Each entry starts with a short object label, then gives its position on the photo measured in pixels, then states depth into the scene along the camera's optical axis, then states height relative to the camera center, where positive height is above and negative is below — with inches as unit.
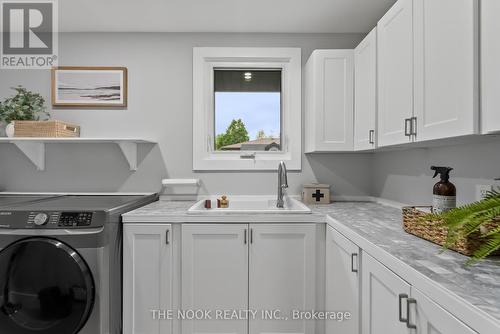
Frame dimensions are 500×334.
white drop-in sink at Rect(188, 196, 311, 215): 95.5 -12.2
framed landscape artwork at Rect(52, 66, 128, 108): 98.7 +25.6
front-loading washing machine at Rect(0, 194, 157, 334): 65.4 -23.1
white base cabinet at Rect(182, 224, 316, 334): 73.5 -26.6
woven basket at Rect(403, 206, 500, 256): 39.5 -10.1
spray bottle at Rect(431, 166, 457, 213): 48.9 -4.5
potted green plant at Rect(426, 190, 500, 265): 32.0 -6.2
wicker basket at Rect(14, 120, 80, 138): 86.9 +10.2
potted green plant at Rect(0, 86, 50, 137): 91.3 +17.1
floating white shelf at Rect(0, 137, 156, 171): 91.8 +5.0
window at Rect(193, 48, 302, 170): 99.0 +19.3
